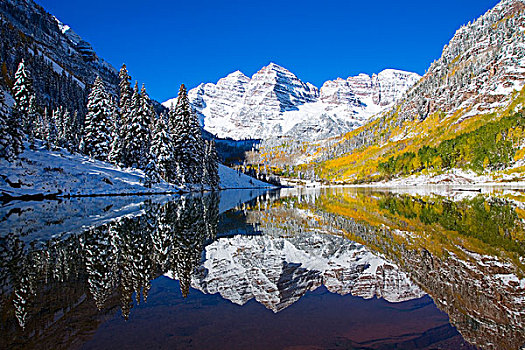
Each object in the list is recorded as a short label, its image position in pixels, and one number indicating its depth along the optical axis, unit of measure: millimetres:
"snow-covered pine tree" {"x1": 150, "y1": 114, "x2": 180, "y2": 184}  58750
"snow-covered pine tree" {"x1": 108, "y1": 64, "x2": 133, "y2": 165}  56844
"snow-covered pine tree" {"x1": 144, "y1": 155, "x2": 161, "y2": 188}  56344
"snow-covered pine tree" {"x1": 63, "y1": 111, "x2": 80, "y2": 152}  96938
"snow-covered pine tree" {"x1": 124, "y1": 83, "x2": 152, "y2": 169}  57656
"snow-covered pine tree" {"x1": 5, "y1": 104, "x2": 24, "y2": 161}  38562
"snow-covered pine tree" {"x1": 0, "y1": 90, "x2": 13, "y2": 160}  37512
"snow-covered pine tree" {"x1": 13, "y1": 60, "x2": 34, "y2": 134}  60581
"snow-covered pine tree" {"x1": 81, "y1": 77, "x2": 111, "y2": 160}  56344
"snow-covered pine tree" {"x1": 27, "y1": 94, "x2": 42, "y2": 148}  46219
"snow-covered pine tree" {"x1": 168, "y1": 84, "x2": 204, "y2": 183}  69562
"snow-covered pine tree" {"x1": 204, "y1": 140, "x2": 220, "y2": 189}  87062
